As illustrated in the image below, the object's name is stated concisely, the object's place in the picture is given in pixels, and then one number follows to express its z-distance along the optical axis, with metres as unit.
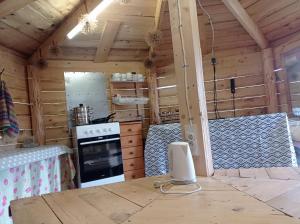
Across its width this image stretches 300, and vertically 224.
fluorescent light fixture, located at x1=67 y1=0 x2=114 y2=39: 2.91
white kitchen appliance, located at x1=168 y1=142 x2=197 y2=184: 1.23
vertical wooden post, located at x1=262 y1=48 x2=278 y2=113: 3.76
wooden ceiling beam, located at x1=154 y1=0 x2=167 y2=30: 3.34
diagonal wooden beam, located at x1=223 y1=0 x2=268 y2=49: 3.25
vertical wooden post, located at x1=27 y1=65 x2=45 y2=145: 3.56
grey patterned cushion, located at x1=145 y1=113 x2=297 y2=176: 3.02
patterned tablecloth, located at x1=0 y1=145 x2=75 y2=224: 2.20
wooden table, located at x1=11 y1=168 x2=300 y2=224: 0.82
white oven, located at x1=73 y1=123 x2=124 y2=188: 3.42
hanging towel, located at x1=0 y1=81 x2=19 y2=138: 2.74
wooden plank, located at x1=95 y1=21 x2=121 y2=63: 3.62
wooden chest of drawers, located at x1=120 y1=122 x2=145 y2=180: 3.87
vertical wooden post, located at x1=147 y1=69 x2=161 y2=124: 4.37
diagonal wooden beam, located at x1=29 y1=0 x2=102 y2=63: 3.06
